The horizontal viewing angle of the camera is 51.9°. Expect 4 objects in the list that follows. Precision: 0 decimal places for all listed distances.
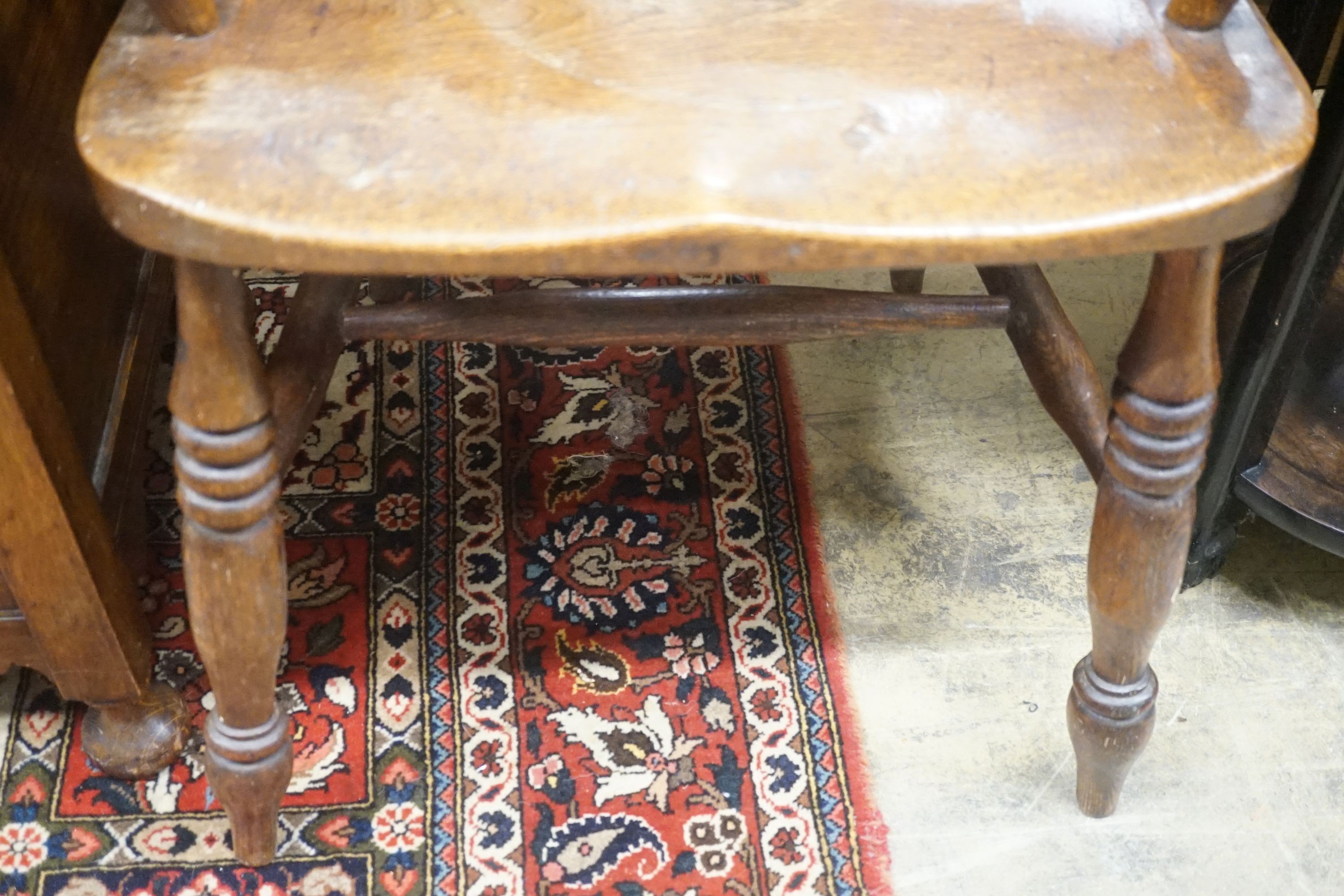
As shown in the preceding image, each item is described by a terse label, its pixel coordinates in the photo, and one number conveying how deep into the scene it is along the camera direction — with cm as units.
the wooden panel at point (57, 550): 85
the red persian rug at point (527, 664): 101
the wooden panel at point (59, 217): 95
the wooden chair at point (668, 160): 66
